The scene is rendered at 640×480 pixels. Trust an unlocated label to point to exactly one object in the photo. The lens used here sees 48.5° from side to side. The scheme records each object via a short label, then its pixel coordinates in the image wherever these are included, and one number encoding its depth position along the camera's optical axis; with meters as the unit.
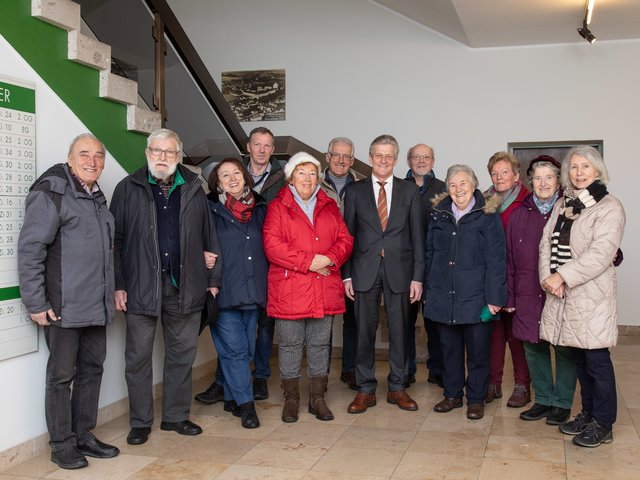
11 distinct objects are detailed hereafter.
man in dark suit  4.34
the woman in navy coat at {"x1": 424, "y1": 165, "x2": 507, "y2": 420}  4.10
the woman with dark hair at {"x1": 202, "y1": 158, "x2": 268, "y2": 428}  4.12
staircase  3.63
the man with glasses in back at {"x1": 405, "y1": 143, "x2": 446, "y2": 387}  4.90
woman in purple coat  4.05
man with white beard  3.74
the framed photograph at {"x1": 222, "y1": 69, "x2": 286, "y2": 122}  7.71
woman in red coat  4.07
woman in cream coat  3.58
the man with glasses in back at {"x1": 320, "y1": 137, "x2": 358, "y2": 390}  4.89
